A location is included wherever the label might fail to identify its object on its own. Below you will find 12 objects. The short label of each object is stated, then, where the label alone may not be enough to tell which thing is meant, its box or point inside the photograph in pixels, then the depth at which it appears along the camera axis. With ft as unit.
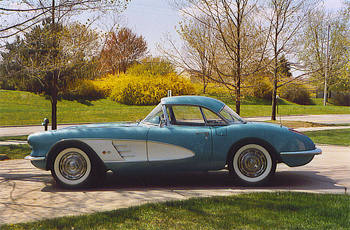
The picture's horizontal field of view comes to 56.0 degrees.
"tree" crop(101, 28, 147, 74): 117.80
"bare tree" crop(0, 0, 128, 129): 28.04
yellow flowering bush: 96.99
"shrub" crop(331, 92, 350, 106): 145.55
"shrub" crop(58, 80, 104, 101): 98.58
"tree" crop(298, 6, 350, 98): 60.66
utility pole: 60.25
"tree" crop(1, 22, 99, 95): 34.86
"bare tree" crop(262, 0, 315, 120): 56.18
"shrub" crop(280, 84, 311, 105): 138.62
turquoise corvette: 17.51
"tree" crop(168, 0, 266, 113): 43.32
